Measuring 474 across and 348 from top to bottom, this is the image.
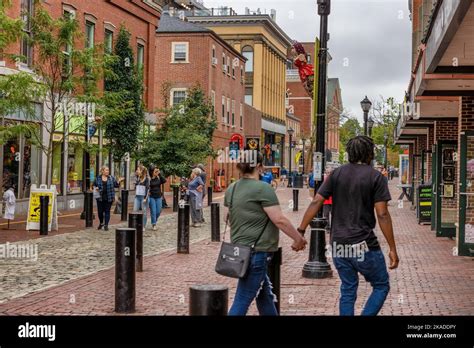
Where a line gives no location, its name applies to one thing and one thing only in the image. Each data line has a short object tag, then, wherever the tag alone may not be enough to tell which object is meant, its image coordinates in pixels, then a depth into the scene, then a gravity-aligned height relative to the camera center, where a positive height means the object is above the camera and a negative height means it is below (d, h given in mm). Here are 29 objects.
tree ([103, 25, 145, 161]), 30609 +2698
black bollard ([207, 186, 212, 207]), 31897 -986
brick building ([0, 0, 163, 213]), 25156 +3359
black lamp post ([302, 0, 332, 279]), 12062 +27
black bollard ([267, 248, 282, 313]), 7750 -944
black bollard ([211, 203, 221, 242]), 18406 -1174
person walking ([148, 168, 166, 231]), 21422 -722
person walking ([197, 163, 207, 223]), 24438 -198
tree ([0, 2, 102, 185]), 21781 +2809
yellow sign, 19777 -906
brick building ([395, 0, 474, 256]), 10057 +1576
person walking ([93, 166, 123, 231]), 20672 -615
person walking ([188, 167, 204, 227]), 22844 -615
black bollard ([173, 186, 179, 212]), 30027 -993
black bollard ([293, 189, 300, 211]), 31319 -1089
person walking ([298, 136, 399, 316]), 7102 -421
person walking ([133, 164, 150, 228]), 21062 -541
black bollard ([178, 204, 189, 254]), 15758 -1159
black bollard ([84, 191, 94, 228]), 21408 -1024
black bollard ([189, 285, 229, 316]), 6262 -967
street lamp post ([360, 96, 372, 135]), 33125 +2670
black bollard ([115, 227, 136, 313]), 9336 -1133
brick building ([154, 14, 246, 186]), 50938 +6685
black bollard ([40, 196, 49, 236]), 19000 -1063
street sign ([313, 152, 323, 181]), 12742 +64
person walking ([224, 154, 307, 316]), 7062 -472
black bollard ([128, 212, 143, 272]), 12557 -869
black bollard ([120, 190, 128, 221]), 24547 -1020
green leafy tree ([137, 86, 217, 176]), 31672 +935
